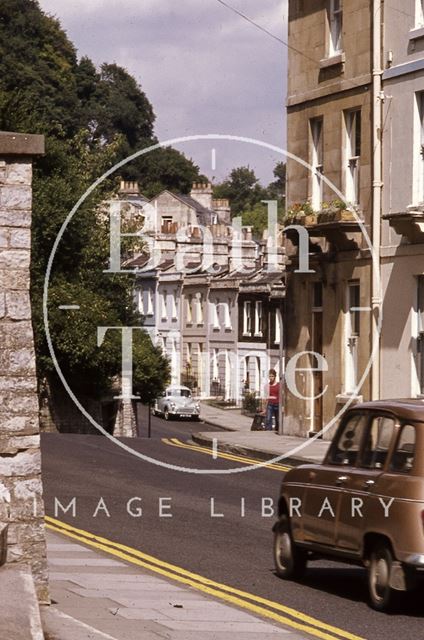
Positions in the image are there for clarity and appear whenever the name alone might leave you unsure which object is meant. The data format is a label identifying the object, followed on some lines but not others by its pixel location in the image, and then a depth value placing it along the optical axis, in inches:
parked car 2807.6
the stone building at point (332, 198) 1428.4
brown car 502.6
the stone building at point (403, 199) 1346.0
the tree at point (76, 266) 2116.1
